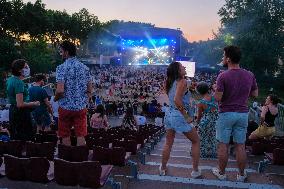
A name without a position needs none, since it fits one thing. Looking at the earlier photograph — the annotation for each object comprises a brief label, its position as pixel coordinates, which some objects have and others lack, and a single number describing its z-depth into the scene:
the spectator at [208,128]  4.45
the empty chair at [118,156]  2.98
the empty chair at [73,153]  2.80
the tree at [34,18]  37.09
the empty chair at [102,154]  2.98
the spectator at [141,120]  9.96
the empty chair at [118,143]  3.67
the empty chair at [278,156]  3.35
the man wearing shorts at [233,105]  2.97
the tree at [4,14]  31.93
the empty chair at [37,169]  2.34
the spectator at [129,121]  6.64
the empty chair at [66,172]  2.32
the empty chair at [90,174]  2.27
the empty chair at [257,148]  4.11
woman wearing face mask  3.35
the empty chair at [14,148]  2.94
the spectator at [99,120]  6.08
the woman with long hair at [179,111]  3.01
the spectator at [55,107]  8.37
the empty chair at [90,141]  3.63
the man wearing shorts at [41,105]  4.96
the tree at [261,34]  33.11
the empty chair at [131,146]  3.67
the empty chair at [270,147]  3.95
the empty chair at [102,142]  3.56
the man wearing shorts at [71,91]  3.06
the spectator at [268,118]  4.85
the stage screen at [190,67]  14.36
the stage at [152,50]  32.28
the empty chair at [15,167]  2.39
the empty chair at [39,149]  2.93
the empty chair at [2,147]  2.94
